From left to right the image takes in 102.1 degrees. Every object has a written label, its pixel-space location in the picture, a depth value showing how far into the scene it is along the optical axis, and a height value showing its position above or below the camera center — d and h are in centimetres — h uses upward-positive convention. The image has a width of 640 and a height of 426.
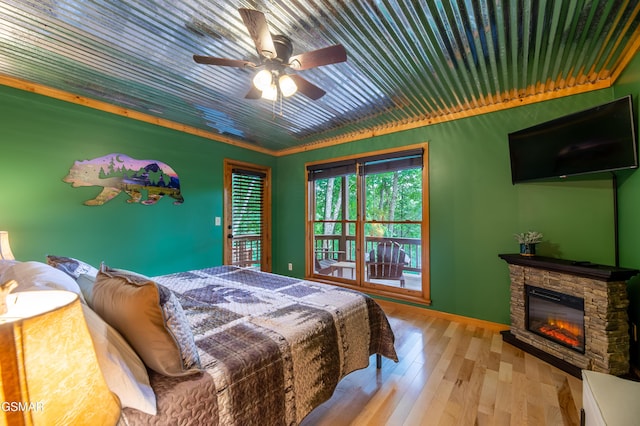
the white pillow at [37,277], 100 -27
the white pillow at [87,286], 124 -37
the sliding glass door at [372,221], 362 -13
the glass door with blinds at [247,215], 426 -1
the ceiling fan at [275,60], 152 +107
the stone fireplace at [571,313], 193 -87
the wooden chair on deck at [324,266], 465 -95
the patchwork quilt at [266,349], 102 -69
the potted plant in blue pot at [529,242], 254 -30
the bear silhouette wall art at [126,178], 285 +45
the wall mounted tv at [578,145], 195 +58
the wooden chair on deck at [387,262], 379 -73
